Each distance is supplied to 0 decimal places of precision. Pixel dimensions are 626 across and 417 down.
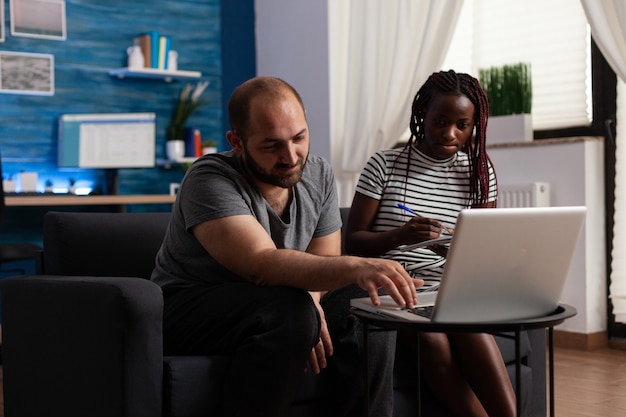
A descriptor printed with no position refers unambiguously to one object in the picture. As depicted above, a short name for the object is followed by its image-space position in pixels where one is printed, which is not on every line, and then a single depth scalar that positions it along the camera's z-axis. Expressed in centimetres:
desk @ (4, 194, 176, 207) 446
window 419
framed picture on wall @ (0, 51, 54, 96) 497
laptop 153
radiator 411
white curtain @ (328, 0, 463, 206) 462
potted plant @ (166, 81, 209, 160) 550
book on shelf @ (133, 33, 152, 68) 542
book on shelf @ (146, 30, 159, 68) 542
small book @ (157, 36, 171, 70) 546
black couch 186
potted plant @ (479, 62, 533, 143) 427
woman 241
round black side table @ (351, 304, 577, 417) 157
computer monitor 508
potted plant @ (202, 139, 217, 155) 561
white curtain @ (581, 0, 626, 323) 403
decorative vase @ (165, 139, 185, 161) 548
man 182
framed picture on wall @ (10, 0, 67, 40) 502
